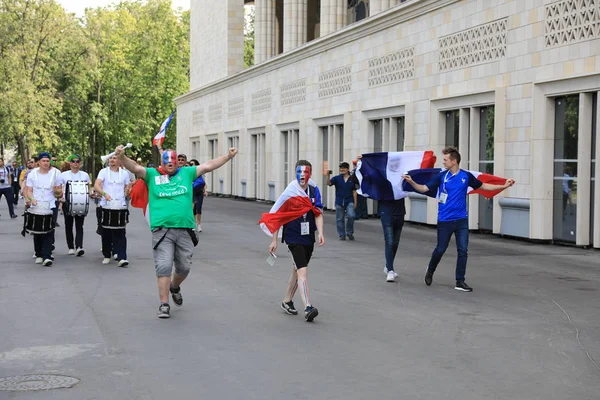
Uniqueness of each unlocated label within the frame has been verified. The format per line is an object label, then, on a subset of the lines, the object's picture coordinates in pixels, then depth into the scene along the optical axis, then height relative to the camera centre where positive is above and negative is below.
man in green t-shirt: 10.02 -0.66
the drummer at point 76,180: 16.05 -0.54
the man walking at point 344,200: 20.39 -1.11
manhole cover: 6.52 -1.66
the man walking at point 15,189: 36.83 -1.56
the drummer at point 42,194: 14.80 -0.71
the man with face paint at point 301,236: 9.87 -0.92
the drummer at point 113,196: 14.72 -0.73
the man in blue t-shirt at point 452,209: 12.20 -0.77
